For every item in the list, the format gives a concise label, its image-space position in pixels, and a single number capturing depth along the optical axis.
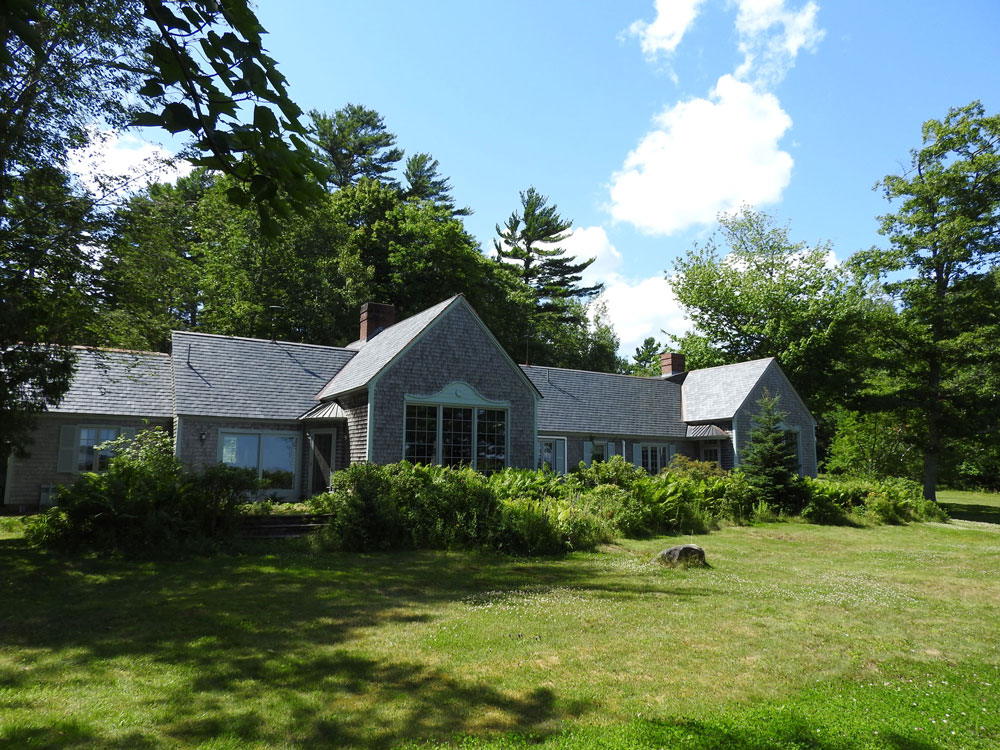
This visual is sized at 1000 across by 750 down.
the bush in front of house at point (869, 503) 19.78
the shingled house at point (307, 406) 17.91
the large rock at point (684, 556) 10.81
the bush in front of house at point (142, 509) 11.17
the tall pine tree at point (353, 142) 45.41
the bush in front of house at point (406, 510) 12.66
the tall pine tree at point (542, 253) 51.81
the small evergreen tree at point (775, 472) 20.09
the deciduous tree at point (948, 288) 26.33
